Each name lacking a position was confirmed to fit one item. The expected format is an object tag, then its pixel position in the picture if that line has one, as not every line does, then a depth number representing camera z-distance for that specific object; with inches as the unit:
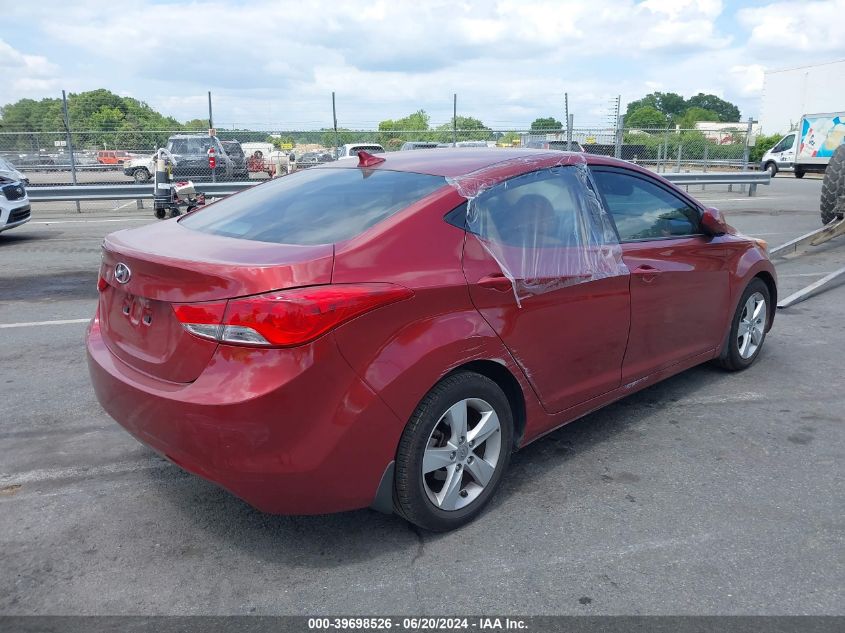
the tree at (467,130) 810.8
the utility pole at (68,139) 692.7
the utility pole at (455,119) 792.3
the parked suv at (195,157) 704.4
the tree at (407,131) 781.3
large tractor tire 402.9
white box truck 1140.5
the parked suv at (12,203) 416.2
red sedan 100.1
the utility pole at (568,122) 770.2
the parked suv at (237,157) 725.3
